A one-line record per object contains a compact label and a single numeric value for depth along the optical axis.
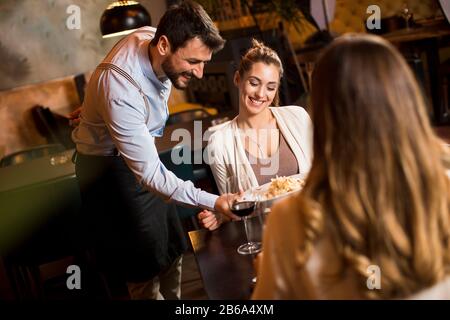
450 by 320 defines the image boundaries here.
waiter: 2.01
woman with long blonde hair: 0.88
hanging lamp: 3.59
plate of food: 1.59
